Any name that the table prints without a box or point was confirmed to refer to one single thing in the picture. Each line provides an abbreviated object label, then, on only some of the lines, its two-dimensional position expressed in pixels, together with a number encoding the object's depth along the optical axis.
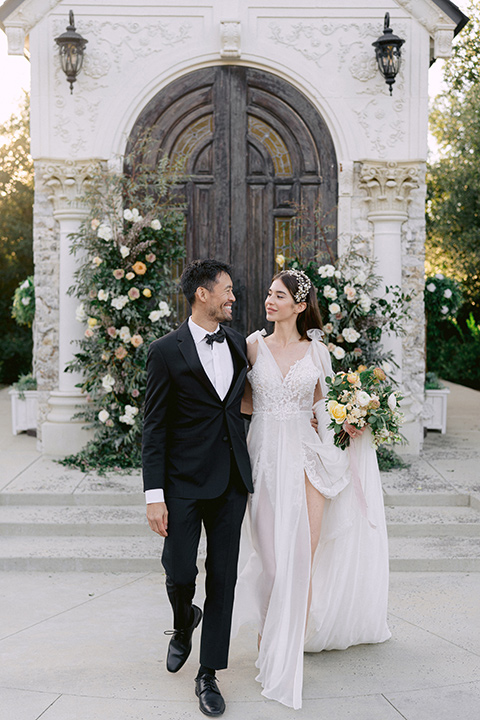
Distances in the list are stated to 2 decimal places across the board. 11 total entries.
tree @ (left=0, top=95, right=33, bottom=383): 18.53
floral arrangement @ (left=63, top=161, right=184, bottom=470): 7.41
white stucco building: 7.97
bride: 3.89
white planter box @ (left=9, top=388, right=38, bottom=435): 9.49
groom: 3.55
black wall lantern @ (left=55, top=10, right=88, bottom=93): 7.59
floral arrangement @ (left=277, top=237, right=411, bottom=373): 7.41
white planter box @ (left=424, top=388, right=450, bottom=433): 9.27
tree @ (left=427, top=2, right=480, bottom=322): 16.83
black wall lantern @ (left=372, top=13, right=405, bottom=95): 7.61
